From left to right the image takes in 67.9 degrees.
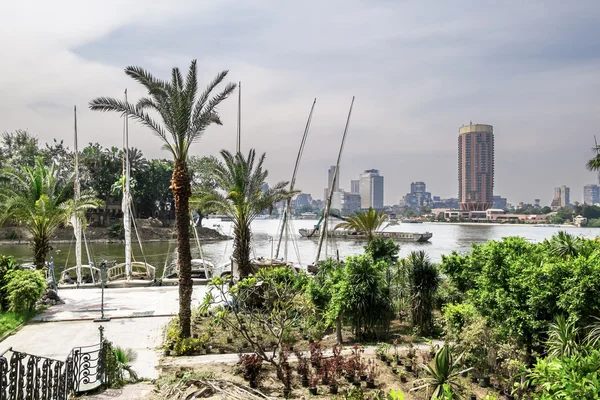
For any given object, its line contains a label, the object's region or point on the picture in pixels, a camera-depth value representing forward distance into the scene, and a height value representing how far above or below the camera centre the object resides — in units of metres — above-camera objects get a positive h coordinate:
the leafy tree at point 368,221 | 28.86 -0.71
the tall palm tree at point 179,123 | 12.93 +2.60
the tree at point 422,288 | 13.91 -2.46
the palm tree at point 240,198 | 18.30 +0.49
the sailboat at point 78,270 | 23.05 -3.25
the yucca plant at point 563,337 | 8.38 -2.48
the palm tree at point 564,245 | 13.66 -1.08
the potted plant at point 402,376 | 9.78 -3.68
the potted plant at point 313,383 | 9.02 -3.63
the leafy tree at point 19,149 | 62.73 +8.76
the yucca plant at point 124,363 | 9.53 -3.40
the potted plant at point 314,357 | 10.26 -3.42
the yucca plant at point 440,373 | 8.16 -3.01
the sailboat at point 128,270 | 23.44 -3.49
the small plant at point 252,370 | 9.39 -3.41
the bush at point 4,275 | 15.48 -2.38
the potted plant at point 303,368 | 9.50 -3.51
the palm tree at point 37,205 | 18.94 +0.18
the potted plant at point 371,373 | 9.41 -3.64
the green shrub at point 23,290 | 15.14 -2.79
